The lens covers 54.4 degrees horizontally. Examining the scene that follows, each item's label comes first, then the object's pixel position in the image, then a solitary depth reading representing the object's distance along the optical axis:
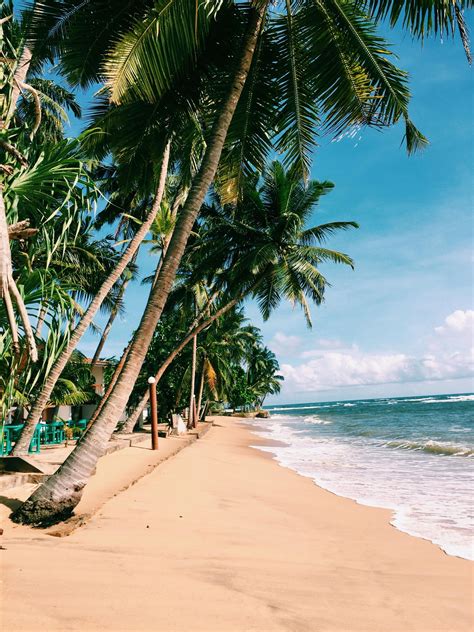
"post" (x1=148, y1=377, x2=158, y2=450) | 12.84
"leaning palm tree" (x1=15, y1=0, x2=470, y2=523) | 5.32
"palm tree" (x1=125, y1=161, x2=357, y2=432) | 16.80
